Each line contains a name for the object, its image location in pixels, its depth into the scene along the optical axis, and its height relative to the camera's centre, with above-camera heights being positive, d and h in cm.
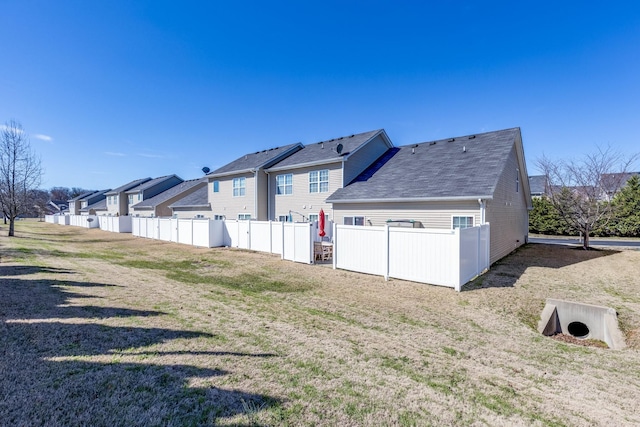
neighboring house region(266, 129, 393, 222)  1792 +259
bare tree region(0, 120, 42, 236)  2345 +280
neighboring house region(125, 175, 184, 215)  3884 +335
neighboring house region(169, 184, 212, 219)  2611 +53
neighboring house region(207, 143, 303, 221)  2141 +213
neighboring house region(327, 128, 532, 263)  1212 +95
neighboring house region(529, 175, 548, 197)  3543 +297
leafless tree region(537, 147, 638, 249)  1599 +129
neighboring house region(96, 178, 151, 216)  4291 +196
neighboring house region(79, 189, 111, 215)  5188 +227
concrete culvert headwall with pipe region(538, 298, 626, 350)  611 -256
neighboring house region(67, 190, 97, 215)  6028 +186
